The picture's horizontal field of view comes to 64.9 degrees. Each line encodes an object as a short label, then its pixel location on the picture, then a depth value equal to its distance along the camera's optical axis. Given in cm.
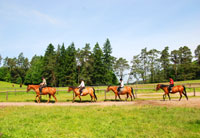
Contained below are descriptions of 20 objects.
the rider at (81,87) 1662
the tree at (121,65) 8562
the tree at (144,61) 6944
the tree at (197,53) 7075
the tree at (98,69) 5784
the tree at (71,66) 5747
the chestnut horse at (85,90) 1676
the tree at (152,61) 6875
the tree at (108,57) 6335
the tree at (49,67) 6081
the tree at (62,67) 5828
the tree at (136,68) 6944
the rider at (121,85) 1740
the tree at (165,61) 6962
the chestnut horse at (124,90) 1749
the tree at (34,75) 6998
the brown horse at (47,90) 1692
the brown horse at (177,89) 1667
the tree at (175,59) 6881
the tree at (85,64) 5737
